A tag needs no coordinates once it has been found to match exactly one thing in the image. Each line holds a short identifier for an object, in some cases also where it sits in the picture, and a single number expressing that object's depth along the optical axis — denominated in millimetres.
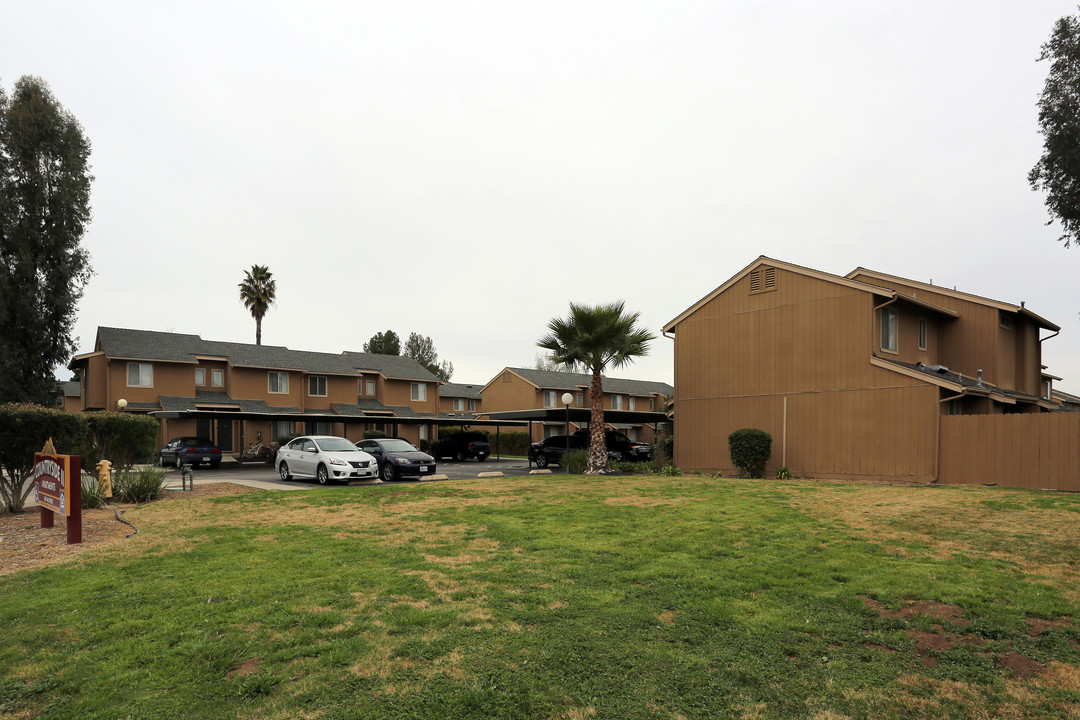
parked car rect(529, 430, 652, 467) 28562
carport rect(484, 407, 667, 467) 27719
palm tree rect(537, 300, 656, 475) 23234
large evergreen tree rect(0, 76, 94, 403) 34156
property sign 9570
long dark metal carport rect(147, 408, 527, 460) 27969
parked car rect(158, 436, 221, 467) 30156
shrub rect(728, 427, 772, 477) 21328
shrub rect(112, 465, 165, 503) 14828
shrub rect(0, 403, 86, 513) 12484
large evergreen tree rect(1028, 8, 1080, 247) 20453
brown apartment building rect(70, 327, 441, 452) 34188
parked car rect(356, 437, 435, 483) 22000
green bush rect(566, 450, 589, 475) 24875
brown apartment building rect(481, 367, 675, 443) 51156
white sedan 20156
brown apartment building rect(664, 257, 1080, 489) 18484
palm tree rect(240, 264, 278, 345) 54469
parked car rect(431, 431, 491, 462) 35906
